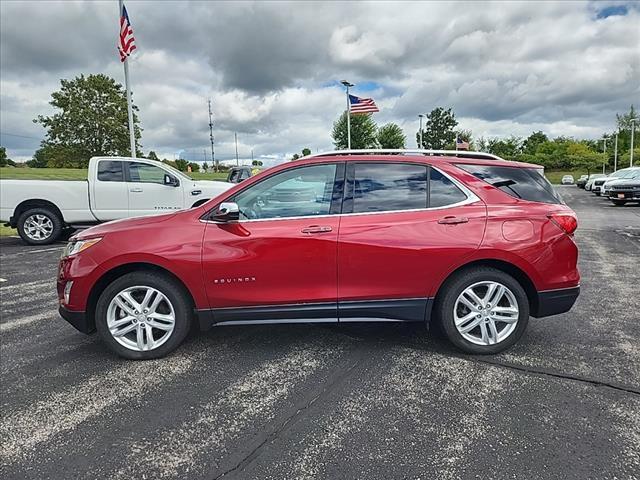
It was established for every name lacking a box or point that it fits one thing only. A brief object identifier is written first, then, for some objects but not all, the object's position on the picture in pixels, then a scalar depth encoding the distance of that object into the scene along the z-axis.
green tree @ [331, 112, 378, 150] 57.94
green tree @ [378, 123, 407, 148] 66.94
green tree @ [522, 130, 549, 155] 92.43
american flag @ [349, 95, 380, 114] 26.16
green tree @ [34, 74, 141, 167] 41.13
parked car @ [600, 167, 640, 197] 19.50
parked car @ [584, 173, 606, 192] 33.22
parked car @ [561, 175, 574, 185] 51.75
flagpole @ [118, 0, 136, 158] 14.94
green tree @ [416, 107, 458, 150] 84.88
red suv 3.48
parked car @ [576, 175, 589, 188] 41.07
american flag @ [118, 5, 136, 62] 14.38
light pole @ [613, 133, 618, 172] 65.49
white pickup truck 9.57
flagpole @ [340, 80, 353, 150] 27.88
